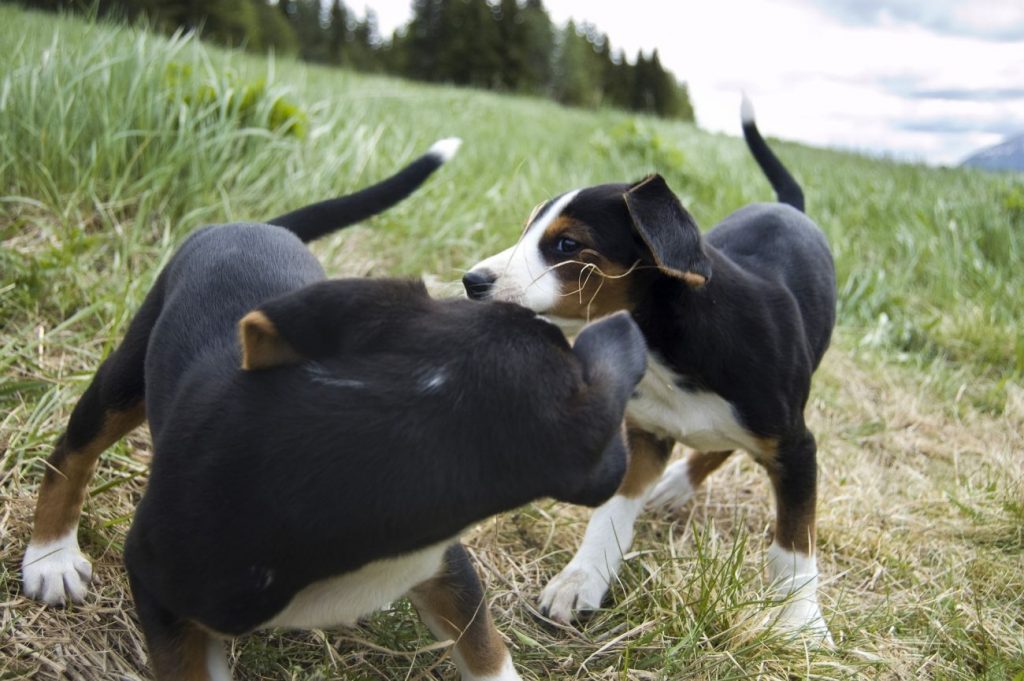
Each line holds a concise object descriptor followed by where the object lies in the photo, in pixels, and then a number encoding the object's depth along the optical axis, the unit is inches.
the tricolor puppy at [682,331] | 35.9
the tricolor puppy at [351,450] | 26.0
